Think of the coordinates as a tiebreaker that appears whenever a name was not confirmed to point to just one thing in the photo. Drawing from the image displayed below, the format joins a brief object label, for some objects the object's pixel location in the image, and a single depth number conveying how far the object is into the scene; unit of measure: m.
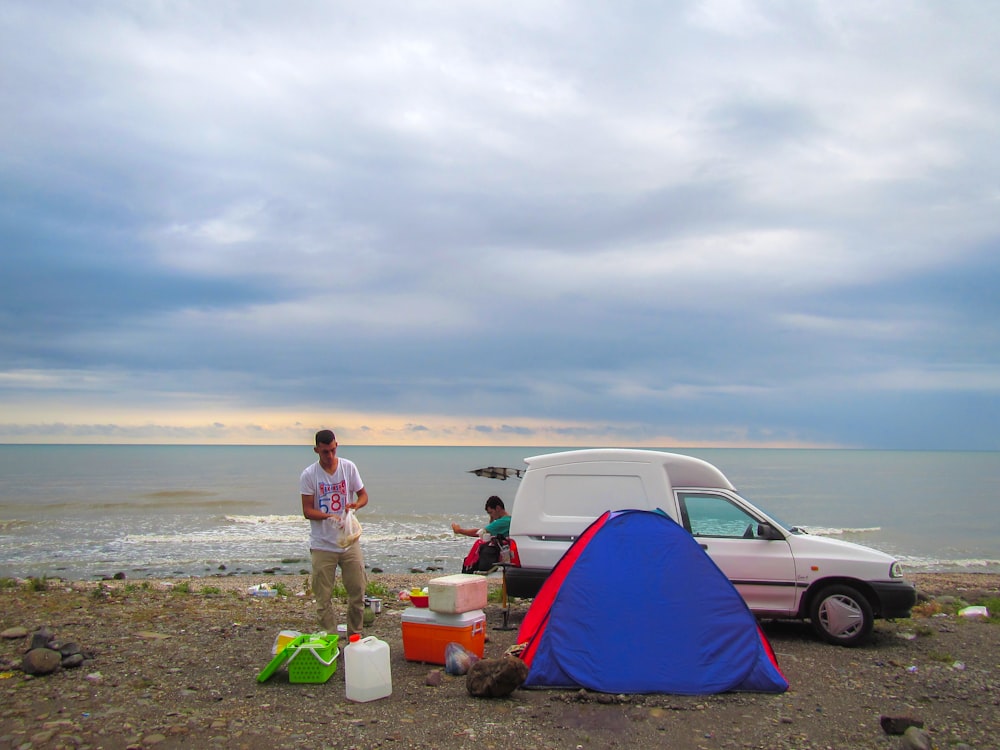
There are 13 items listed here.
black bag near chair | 10.09
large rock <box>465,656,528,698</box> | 6.41
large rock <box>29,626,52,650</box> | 7.44
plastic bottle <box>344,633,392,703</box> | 6.41
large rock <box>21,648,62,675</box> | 6.90
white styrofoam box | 7.46
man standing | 7.64
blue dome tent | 6.70
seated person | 10.11
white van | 9.01
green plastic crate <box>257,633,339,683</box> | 6.86
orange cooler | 7.54
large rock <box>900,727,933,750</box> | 5.41
